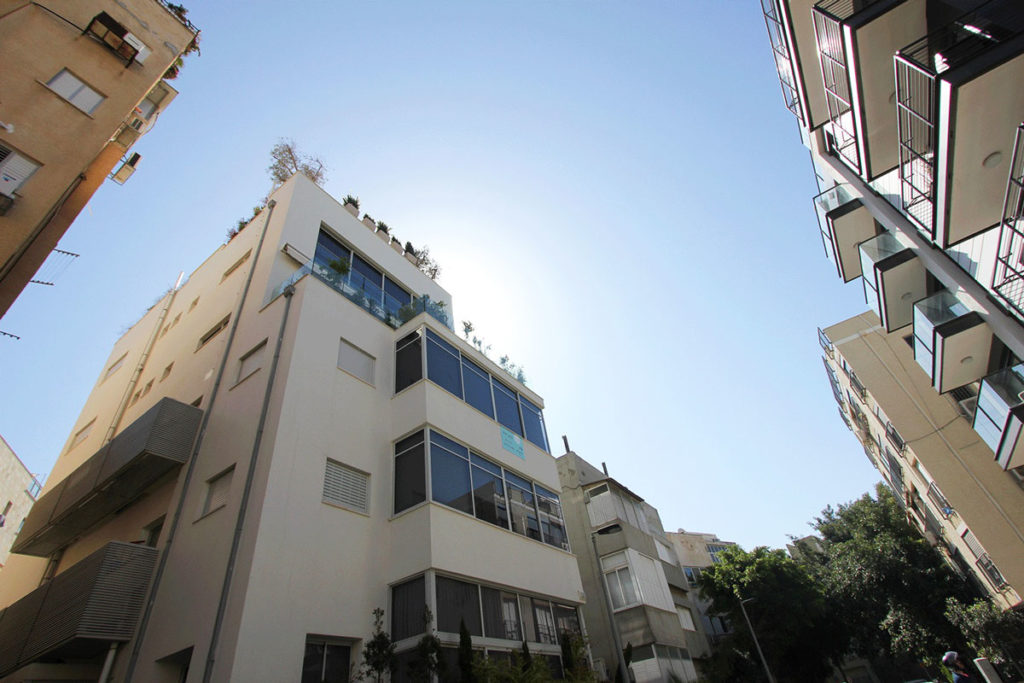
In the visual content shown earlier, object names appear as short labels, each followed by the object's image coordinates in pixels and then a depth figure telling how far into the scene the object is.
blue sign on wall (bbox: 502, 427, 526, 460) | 15.20
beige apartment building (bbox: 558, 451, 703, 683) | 19.05
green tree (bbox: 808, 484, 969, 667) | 24.98
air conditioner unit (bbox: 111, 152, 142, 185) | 19.20
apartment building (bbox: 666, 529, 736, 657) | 41.19
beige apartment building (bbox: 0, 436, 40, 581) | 25.81
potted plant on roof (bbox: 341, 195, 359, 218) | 20.25
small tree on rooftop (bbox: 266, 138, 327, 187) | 21.30
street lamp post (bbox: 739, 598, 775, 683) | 28.23
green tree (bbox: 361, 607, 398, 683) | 8.89
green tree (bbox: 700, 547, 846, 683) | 31.06
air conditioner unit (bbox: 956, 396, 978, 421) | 16.53
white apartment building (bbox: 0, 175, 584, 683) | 9.23
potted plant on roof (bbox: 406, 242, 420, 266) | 21.80
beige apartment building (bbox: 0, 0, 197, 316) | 11.12
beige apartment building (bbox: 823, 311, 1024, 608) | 16.69
